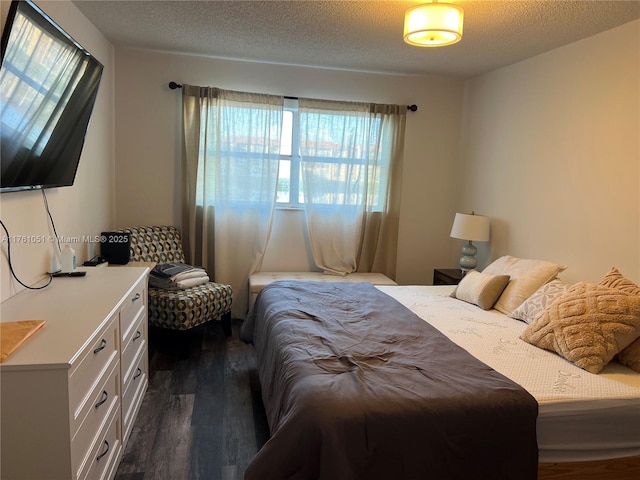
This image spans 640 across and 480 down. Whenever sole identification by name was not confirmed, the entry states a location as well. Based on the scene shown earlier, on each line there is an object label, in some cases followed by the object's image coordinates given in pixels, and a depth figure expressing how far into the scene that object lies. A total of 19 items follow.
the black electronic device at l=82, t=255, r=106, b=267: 3.03
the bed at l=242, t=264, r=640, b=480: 1.57
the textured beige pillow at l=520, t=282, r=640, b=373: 2.11
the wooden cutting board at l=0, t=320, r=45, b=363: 1.44
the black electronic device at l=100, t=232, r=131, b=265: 3.40
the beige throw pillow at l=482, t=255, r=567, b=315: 2.99
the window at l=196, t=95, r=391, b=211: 4.11
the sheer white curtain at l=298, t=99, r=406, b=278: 4.32
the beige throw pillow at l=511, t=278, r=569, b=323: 2.68
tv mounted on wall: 1.79
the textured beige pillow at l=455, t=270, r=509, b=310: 3.08
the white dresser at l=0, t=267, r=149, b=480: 1.41
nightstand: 4.10
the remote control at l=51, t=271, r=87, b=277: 2.50
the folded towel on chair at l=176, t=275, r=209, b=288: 3.56
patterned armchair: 3.38
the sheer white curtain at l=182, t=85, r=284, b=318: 4.04
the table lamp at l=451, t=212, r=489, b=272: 4.02
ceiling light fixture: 2.24
